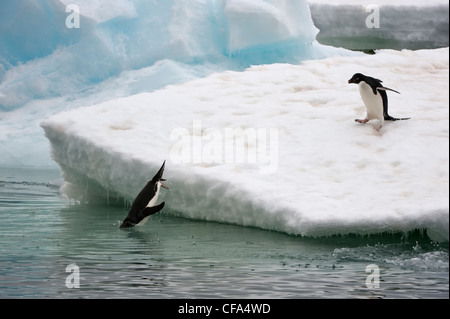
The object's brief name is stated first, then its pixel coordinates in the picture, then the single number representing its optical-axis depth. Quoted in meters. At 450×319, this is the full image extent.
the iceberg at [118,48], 17.39
